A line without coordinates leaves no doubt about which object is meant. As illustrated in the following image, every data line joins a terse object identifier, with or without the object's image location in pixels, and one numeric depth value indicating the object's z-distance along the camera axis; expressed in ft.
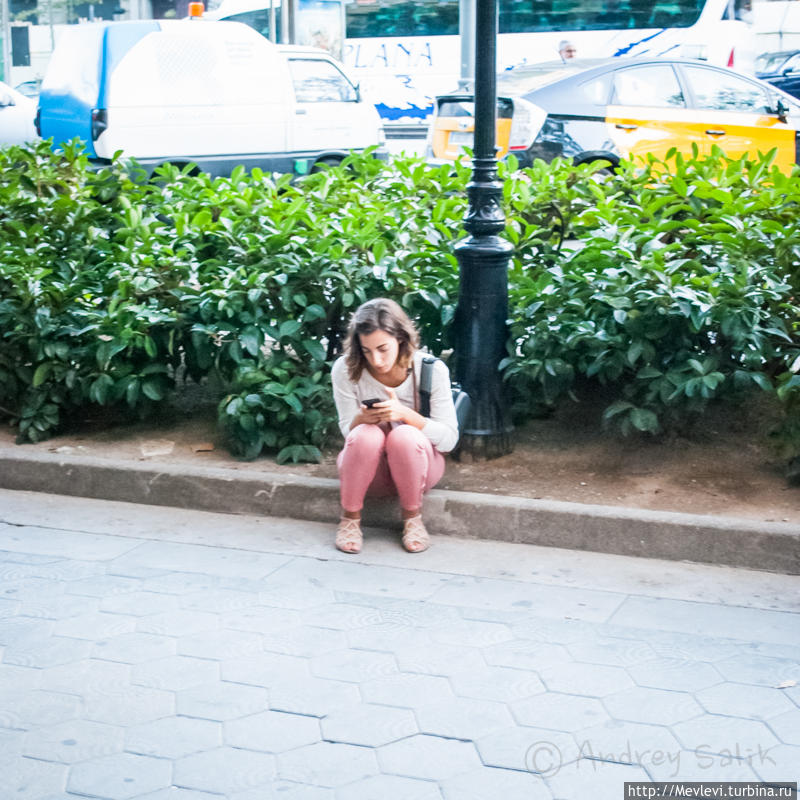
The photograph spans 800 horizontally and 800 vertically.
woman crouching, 14.82
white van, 41.42
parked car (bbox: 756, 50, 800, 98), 67.97
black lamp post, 16.31
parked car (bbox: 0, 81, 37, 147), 55.57
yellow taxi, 37.24
